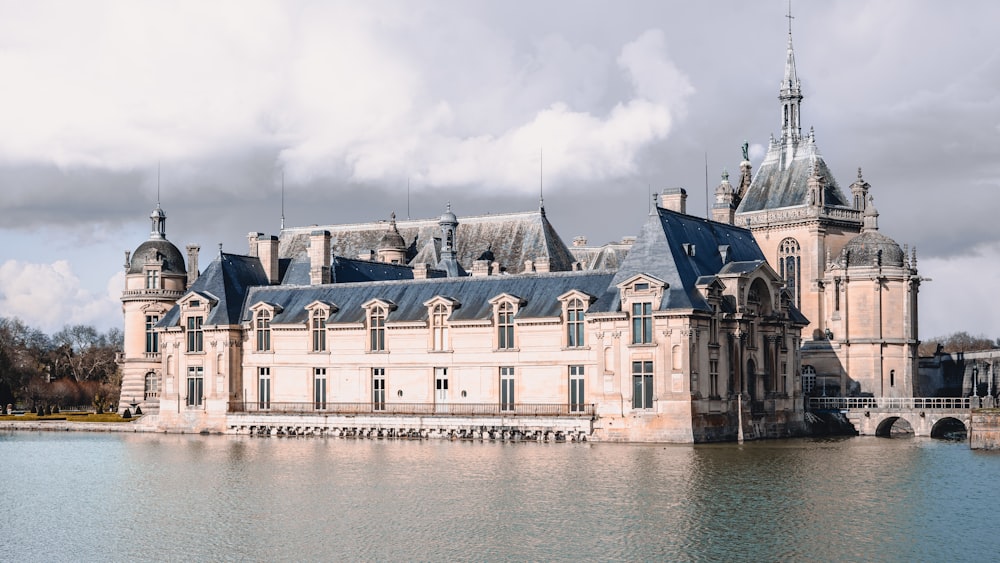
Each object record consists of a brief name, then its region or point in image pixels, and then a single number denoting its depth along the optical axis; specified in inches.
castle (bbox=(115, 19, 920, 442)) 2527.1
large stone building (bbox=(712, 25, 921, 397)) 3398.1
